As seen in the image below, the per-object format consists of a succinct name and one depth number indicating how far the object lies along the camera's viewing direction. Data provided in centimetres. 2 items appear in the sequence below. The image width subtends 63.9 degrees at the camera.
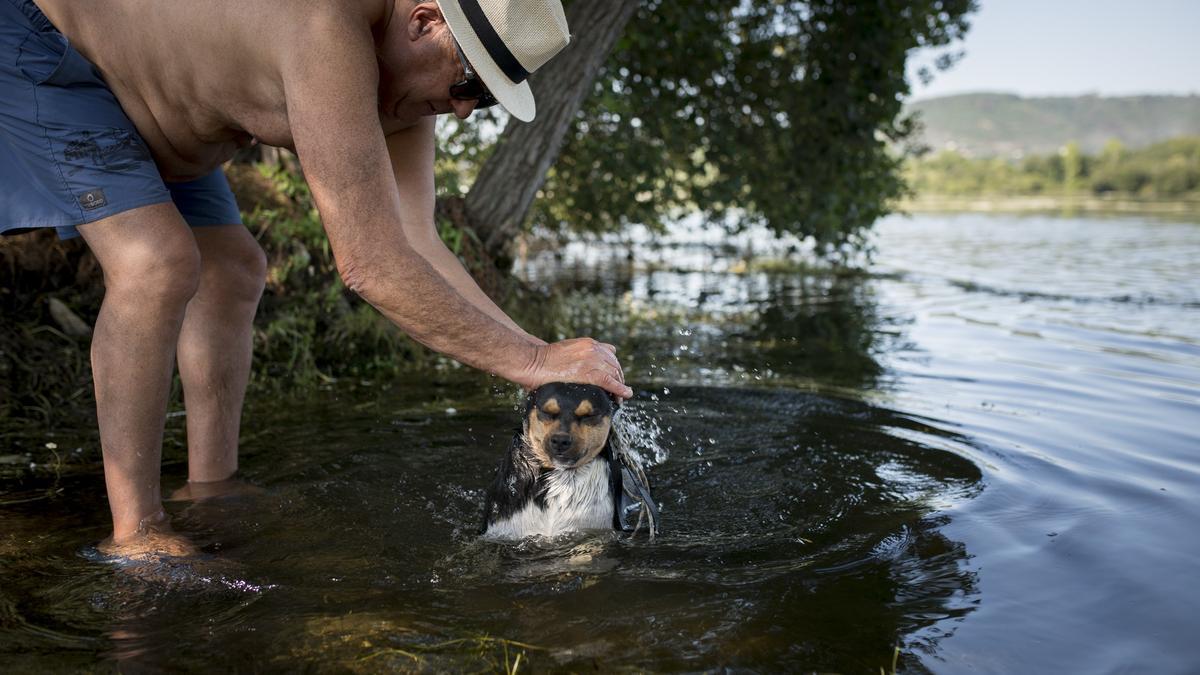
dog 343
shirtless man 284
